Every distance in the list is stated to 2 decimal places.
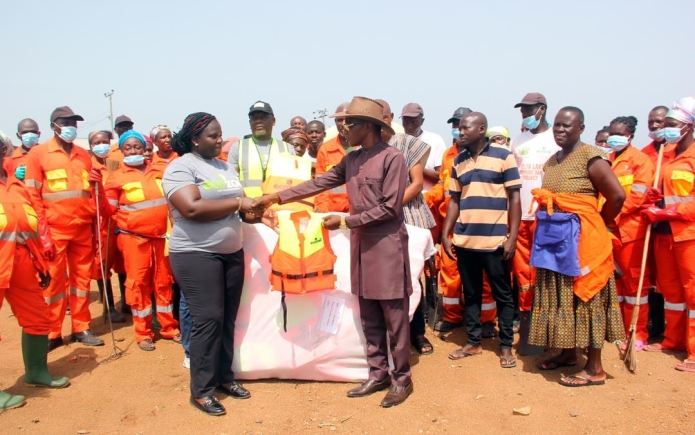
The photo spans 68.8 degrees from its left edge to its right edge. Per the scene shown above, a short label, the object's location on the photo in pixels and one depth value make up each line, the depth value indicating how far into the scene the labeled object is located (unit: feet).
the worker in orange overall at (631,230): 16.92
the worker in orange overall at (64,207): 17.79
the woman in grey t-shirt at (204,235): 12.55
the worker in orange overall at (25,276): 13.20
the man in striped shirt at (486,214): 15.43
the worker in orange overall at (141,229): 18.22
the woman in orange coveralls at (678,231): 15.38
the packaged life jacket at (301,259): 13.64
